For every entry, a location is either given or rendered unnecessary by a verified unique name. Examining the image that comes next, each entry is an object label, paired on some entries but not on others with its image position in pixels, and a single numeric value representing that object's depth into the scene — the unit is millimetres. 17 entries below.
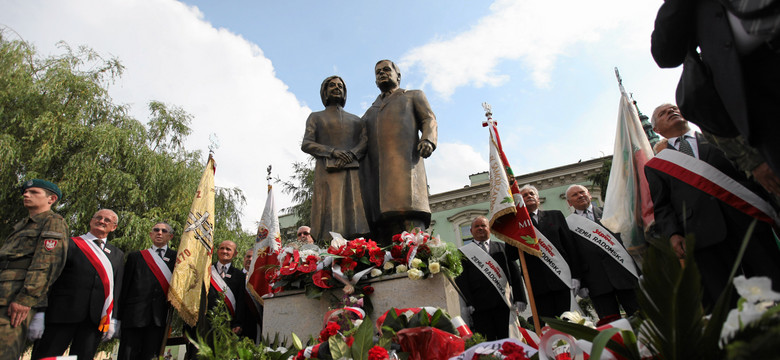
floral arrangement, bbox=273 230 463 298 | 3576
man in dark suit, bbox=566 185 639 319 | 4330
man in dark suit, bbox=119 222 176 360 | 4764
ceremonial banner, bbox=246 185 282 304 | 5441
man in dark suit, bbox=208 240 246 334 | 5516
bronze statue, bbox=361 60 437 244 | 4473
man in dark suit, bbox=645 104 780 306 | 2455
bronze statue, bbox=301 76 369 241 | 4617
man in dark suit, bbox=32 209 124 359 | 4164
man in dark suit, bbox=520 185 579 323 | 4707
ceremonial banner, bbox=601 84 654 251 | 3588
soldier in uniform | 3834
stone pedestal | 3455
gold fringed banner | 5031
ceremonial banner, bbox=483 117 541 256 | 4500
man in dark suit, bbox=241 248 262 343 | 5555
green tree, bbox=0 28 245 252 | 11109
